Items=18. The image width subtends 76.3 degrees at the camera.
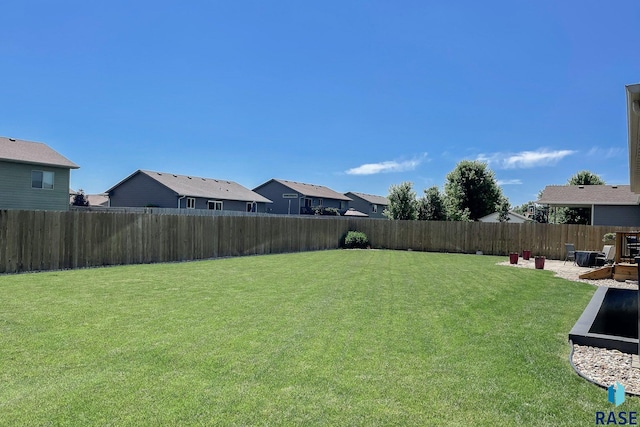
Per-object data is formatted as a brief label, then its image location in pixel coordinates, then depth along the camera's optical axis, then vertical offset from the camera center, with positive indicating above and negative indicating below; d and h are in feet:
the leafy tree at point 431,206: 116.98 +5.28
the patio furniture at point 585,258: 48.22 -3.58
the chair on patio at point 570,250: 52.40 -2.88
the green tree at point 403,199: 115.65 +6.84
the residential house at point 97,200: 143.54 +5.53
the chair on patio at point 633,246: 40.24 -1.63
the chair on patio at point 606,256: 43.70 -3.02
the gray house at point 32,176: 69.72 +6.69
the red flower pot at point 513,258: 52.86 -4.25
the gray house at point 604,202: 74.84 +4.96
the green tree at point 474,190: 121.90 +10.49
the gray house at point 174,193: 103.16 +6.34
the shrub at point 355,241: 78.43 -3.67
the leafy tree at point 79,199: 121.07 +4.62
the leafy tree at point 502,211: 124.90 +4.72
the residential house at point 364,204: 181.65 +8.46
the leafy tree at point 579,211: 106.83 +4.72
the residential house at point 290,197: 143.13 +8.47
